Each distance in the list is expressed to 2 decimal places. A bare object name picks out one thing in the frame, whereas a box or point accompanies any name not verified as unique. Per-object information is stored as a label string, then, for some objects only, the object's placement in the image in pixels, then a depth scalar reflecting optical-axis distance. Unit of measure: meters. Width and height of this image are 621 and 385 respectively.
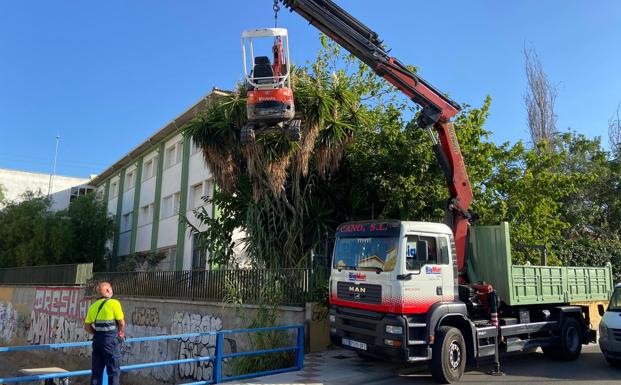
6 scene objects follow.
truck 8.00
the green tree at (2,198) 37.03
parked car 9.26
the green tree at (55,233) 31.12
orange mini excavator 10.05
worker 6.39
